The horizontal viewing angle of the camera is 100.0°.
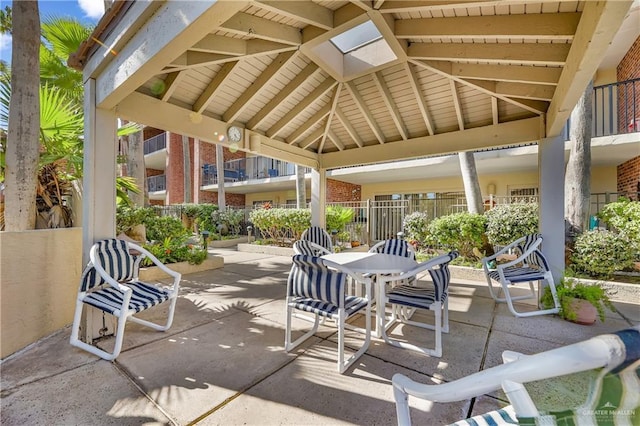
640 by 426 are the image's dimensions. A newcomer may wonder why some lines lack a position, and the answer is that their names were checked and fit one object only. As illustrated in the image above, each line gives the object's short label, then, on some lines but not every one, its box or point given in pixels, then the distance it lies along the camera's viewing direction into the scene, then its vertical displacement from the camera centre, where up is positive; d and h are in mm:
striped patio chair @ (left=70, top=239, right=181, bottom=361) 2635 -857
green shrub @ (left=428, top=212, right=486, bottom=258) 6469 -411
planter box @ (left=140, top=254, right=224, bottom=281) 5730 -1275
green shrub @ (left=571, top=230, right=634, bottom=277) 4746 -690
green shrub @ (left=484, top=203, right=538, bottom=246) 5848 -182
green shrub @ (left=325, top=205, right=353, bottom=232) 9531 -117
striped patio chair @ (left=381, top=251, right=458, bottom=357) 2764 -921
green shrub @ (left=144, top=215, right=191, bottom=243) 7457 -391
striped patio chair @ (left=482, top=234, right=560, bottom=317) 3791 -863
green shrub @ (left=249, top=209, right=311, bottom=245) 9797 -264
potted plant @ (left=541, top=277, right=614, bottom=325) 3477 -1161
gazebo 2363 +1771
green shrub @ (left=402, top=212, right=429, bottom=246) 7660 -357
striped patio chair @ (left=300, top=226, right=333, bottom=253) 5164 -432
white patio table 2939 -597
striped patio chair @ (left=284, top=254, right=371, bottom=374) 2523 -800
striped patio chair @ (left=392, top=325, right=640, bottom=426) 762 -520
